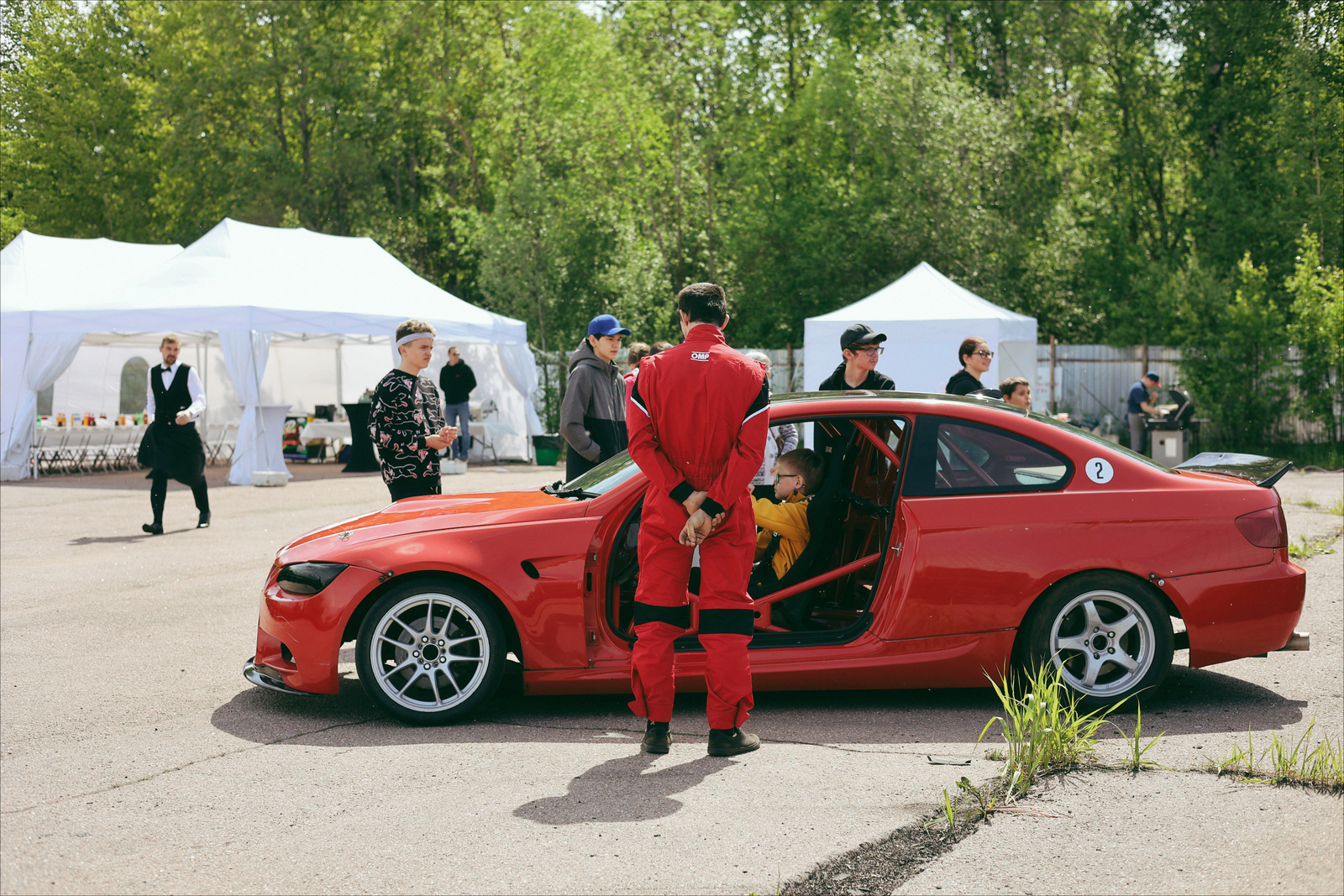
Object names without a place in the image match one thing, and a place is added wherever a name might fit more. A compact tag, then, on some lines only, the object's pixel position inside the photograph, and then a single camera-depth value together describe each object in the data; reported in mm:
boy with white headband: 7000
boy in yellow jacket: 5613
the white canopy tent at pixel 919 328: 20188
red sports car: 5133
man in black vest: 11641
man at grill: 20750
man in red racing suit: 4594
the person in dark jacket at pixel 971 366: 8336
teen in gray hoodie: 8391
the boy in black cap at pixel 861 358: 7348
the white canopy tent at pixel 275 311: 19281
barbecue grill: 20156
